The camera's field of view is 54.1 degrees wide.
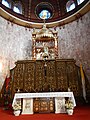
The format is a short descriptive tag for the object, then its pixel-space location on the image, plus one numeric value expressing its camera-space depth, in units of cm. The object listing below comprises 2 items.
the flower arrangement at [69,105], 361
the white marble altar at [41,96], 383
